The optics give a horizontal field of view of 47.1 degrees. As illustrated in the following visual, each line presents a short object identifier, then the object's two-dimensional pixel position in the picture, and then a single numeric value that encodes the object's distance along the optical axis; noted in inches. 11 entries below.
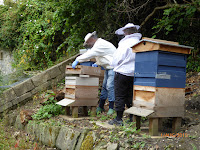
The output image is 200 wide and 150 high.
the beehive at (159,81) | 127.6
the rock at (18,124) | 223.5
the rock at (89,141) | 138.2
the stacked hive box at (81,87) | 193.8
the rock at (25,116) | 215.9
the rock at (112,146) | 119.7
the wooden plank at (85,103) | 195.5
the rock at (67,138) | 155.2
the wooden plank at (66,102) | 194.1
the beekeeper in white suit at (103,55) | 195.9
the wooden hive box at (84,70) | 192.0
